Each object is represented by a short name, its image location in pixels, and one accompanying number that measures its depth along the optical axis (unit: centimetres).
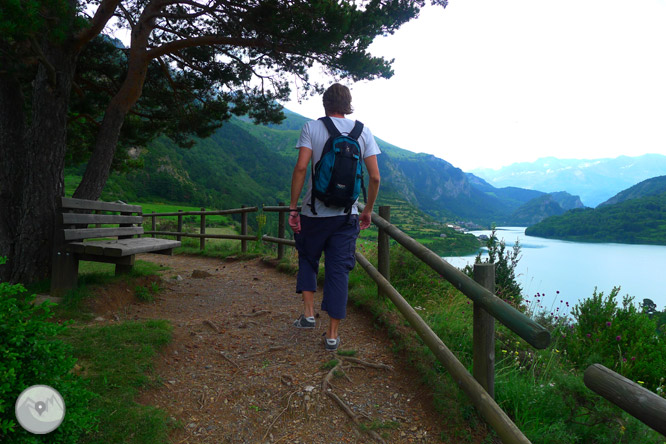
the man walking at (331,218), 289
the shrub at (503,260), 957
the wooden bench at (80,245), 397
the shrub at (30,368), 122
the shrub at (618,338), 447
